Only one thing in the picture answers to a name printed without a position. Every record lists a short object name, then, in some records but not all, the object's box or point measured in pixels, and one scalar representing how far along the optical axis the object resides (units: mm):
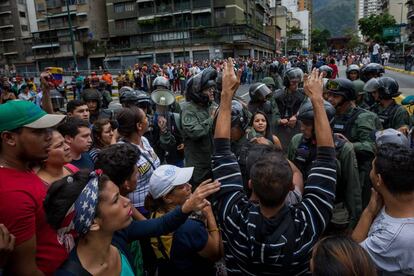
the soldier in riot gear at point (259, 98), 5297
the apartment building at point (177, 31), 50469
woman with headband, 1787
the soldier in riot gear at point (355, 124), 3757
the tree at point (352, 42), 113344
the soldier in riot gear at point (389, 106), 4520
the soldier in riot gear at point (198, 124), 4074
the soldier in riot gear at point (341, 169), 3016
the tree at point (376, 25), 67312
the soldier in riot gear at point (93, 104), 5570
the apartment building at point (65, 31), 59406
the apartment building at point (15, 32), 67750
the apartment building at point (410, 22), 75250
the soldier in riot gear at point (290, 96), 5961
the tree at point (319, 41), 114938
